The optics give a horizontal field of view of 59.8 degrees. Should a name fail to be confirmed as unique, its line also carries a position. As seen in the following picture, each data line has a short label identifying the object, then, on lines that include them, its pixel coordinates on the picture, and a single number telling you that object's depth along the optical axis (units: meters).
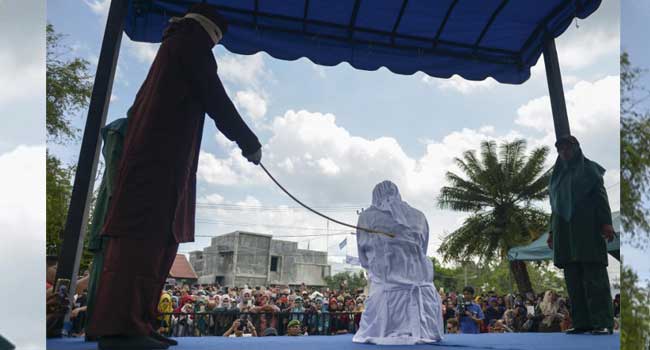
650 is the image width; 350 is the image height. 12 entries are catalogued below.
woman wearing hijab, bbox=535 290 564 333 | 9.23
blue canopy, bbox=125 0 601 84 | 5.25
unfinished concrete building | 30.73
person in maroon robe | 2.86
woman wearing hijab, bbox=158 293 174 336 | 6.73
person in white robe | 4.59
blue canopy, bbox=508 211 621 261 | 10.22
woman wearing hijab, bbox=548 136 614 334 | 4.64
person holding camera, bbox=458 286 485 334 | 9.77
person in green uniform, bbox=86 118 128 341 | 3.73
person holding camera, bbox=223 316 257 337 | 8.08
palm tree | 20.91
